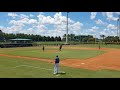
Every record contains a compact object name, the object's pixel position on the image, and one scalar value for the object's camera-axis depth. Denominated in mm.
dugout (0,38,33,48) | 36103
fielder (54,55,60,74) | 10253
